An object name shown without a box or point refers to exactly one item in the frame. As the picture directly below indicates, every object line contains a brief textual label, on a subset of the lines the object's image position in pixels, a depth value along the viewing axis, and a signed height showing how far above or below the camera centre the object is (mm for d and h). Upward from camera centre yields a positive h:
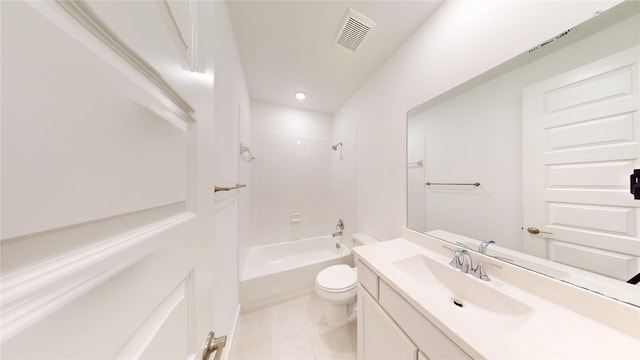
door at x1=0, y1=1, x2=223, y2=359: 138 -1
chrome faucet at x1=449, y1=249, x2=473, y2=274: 902 -413
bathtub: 1688 -940
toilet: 1426 -878
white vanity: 521 -466
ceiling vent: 1213 +1069
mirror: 616 +94
